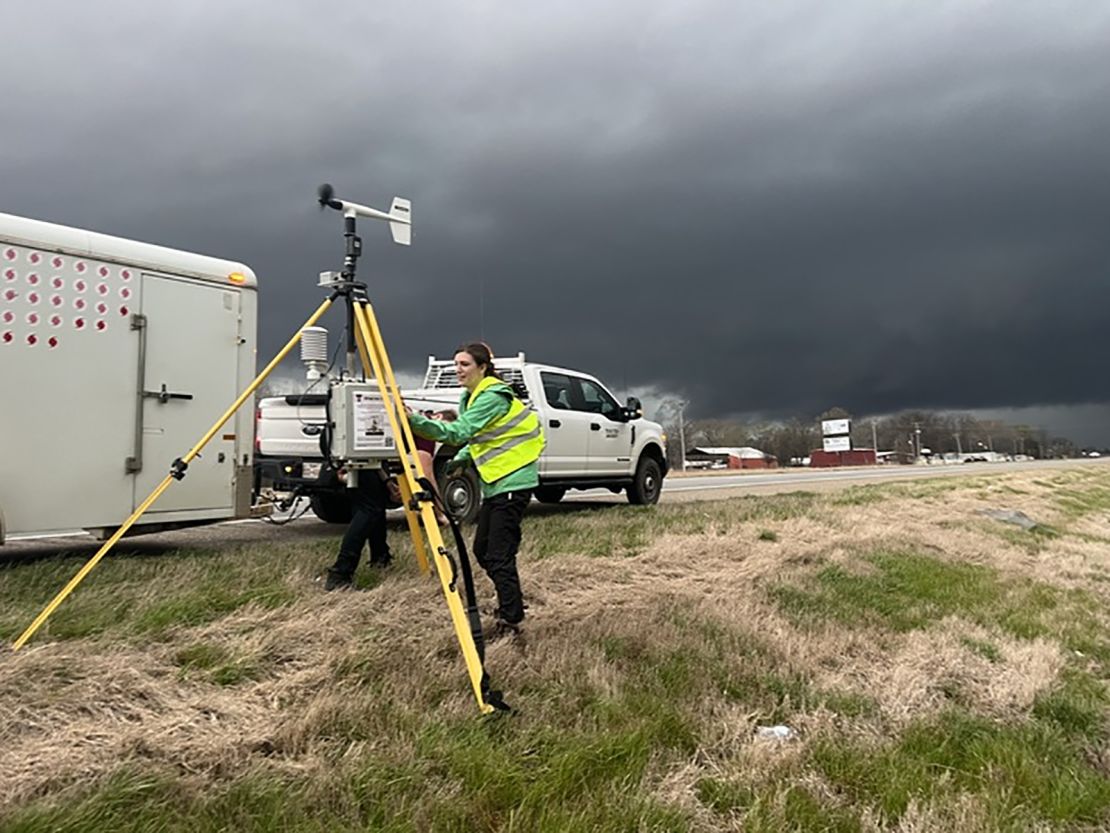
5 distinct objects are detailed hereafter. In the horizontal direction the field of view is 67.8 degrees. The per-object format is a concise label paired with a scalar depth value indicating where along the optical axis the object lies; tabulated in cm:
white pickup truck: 914
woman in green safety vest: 485
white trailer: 651
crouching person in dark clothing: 580
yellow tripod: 389
